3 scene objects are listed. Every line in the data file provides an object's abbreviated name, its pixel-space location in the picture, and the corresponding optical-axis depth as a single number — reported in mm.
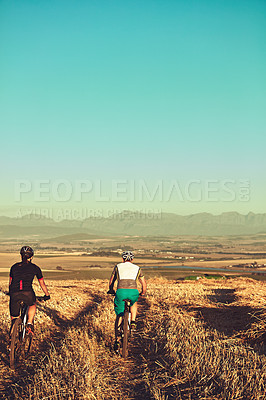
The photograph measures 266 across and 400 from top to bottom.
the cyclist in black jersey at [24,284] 19859
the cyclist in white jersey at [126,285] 20828
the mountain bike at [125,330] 19619
